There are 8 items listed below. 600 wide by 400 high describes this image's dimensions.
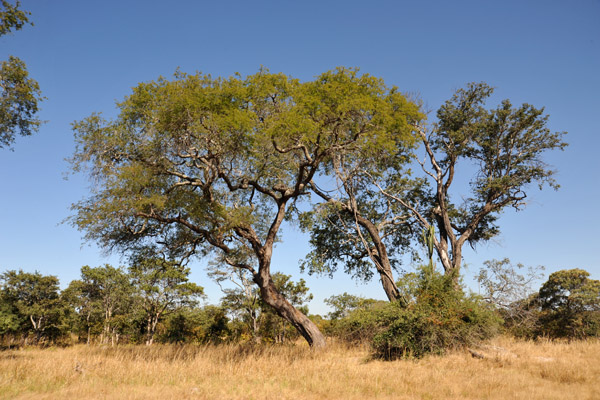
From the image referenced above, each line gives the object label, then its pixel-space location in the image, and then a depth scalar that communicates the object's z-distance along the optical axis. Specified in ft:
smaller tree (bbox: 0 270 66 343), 95.50
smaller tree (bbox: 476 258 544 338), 57.98
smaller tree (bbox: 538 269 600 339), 77.92
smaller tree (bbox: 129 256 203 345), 95.50
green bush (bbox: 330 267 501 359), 34.22
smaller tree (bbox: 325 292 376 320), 102.24
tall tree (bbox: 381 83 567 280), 62.54
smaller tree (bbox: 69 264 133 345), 106.63
